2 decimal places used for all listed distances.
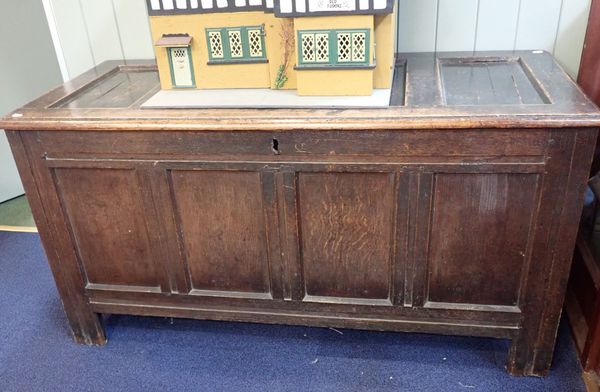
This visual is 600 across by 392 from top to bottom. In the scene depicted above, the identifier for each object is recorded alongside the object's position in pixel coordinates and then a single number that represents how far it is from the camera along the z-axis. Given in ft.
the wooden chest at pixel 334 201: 4.49
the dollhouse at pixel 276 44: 4.75
